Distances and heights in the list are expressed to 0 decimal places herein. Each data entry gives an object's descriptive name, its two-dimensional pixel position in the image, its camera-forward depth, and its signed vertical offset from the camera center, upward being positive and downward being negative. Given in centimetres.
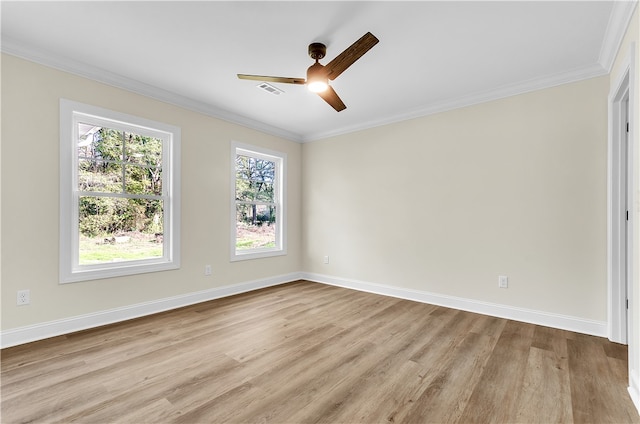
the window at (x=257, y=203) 452 +15
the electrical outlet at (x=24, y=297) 265 -75
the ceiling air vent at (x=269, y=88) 339 +144
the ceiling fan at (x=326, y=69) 209 +113
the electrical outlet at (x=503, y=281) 341 -80
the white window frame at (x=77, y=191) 290 +24
